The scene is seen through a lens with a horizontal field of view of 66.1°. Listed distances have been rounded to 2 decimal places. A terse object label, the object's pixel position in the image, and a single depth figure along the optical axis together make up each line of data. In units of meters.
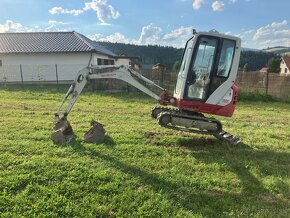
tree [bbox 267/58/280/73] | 50.07
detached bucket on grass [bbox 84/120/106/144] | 5.11
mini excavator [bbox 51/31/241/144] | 5.10
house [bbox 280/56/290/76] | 48.31
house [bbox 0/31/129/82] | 17.67
